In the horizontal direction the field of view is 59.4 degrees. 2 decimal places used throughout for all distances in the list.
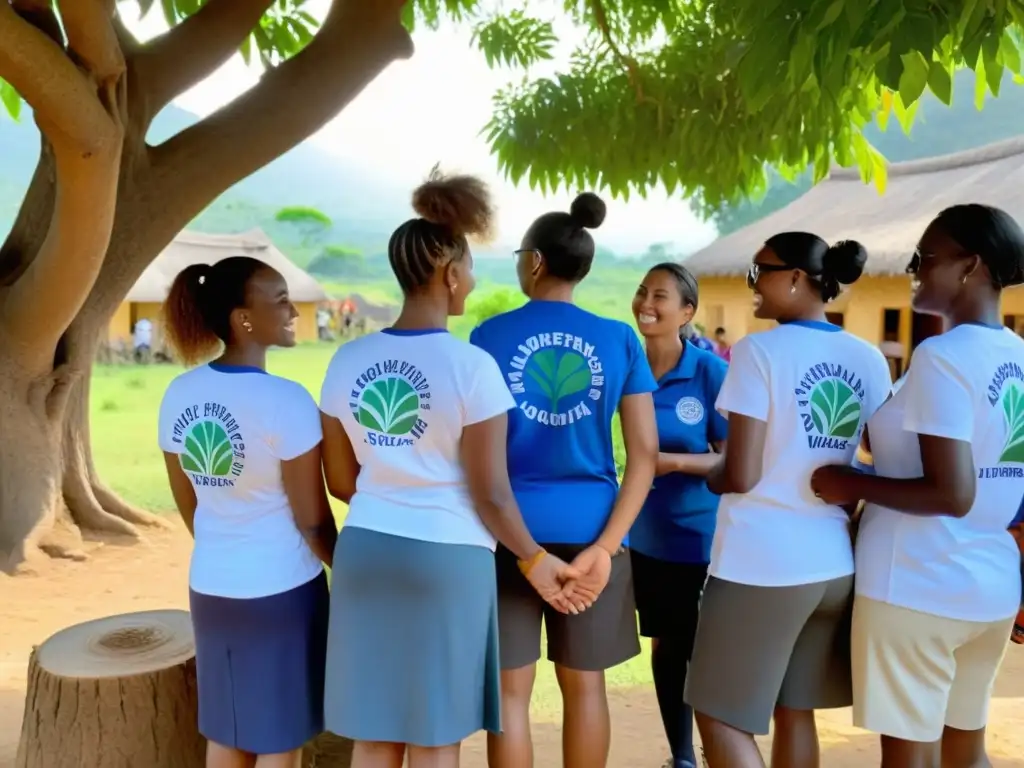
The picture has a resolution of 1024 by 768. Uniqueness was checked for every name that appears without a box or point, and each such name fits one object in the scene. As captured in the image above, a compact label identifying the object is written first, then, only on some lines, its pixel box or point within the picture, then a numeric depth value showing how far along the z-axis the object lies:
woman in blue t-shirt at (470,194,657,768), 2.20
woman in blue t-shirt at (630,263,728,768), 2.76
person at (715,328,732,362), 13.26
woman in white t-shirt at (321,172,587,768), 1.99
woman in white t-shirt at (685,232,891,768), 2.11
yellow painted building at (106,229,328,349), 25.88
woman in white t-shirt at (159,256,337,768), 2.08
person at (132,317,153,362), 25.28
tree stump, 2.53
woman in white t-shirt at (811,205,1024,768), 1.94
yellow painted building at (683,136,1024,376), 13.49
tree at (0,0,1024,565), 4.05
